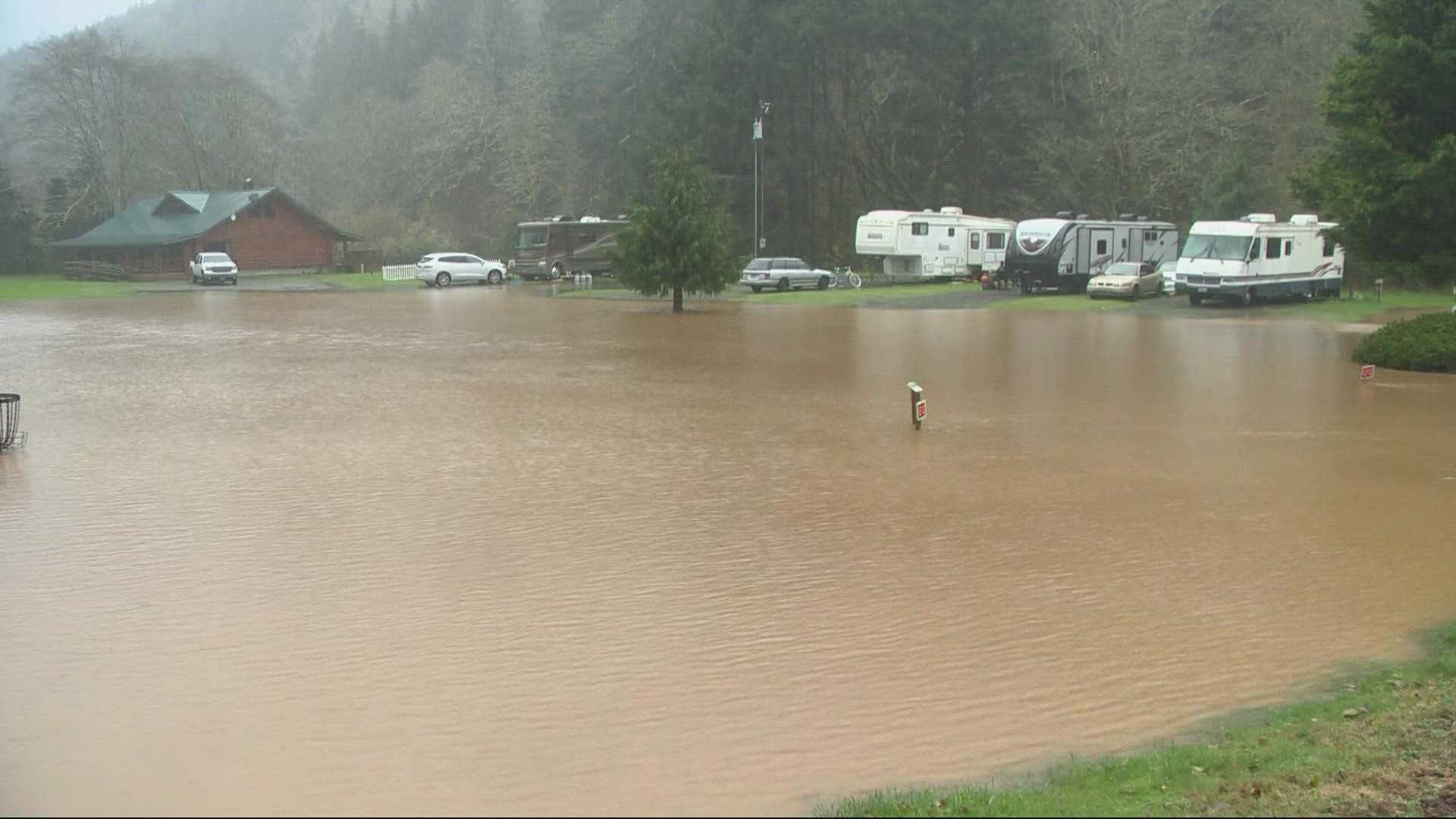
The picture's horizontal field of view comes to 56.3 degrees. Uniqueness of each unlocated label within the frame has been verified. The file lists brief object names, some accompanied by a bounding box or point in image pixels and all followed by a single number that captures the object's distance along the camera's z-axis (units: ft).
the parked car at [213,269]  194.59
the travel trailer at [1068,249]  145.28
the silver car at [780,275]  163.94
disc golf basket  52.03
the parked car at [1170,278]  139.64
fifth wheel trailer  162.71
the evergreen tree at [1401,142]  84.89
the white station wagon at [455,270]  192.34
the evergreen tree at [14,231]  225.56
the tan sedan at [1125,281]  135.95
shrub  79.15
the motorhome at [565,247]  193.26
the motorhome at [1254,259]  123.75
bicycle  168.53
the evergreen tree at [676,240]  134.00
